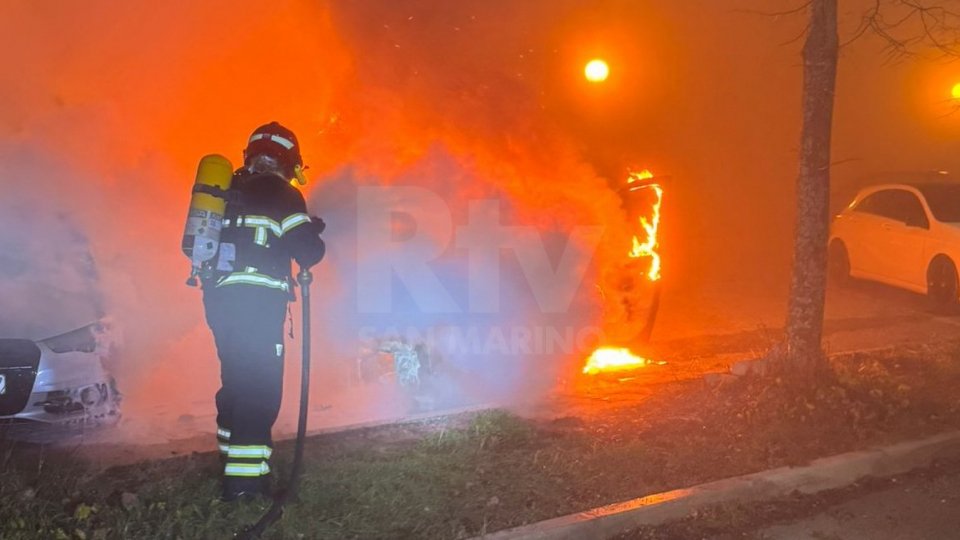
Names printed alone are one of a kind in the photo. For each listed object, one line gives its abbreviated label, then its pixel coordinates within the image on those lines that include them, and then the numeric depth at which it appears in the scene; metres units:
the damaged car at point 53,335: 4.53
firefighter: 3.90
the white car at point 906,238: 9.41
